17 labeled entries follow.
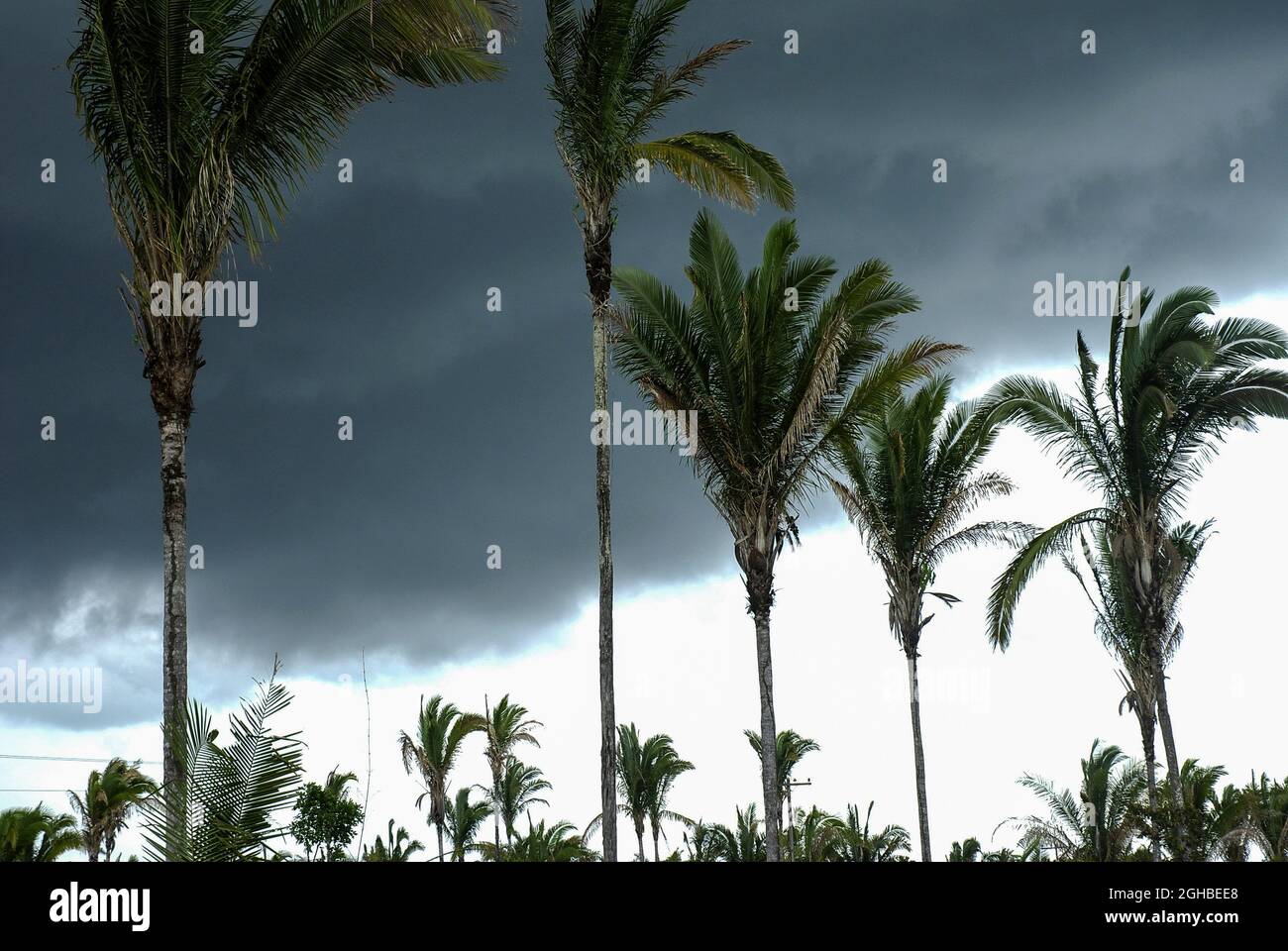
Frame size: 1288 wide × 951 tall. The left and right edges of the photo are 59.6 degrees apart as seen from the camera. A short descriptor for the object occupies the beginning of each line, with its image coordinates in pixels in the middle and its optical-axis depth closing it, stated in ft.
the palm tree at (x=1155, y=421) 66.49
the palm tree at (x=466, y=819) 158.97
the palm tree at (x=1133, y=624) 76.89
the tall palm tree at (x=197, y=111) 38.01
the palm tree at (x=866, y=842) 142.57
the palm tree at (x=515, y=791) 138.51
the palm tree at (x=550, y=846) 135.03
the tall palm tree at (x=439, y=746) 120.26
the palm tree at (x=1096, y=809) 108.47
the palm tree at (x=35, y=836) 95.66
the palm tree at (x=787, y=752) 131.64
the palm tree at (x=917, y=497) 78.74
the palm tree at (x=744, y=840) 150.61
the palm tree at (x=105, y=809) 107.34
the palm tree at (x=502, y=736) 123.95
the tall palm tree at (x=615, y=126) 55.11
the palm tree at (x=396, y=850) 142.14
